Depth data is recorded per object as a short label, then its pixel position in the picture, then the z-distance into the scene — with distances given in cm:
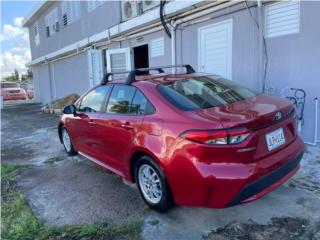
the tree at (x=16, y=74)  6094
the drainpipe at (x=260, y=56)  559
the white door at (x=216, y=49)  641
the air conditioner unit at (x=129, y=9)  926
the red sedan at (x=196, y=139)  258
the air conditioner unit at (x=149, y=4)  838
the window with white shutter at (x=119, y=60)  978
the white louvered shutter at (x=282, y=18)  512
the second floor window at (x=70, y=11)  1321
